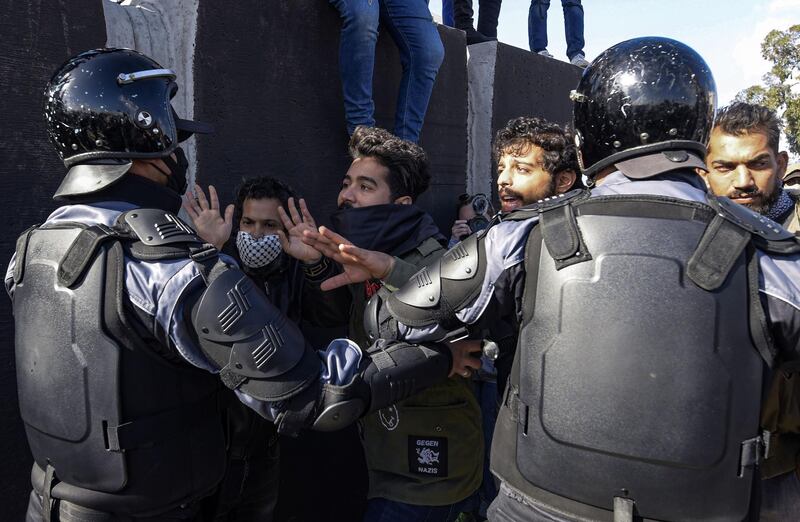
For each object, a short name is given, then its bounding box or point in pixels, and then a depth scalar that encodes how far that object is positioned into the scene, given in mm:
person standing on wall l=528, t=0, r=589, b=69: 5898
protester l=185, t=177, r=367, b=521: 2295
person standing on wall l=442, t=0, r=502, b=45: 4906
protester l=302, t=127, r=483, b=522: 2273
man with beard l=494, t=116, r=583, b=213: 2678
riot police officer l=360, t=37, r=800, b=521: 1369
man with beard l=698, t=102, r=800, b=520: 2309
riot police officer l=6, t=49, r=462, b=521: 1562
